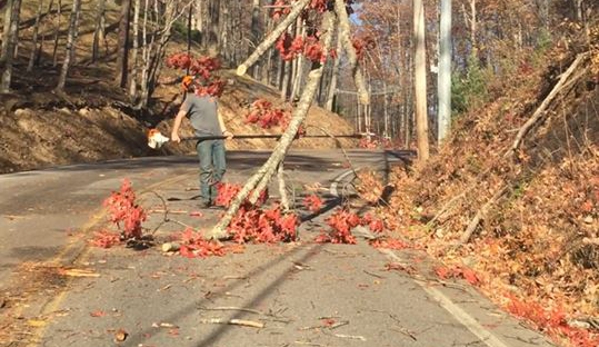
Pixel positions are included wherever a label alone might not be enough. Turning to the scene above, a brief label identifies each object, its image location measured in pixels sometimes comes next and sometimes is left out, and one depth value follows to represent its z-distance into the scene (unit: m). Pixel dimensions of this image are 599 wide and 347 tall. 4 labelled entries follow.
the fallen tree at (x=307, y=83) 9.36
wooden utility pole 17.09
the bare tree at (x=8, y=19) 24.00
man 11.27
